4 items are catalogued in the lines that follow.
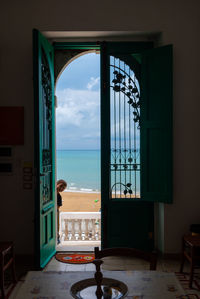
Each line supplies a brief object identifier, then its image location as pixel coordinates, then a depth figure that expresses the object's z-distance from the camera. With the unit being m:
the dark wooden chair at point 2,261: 2.95
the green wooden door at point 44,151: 3.58
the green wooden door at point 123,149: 4.31
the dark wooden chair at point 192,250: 3.20
